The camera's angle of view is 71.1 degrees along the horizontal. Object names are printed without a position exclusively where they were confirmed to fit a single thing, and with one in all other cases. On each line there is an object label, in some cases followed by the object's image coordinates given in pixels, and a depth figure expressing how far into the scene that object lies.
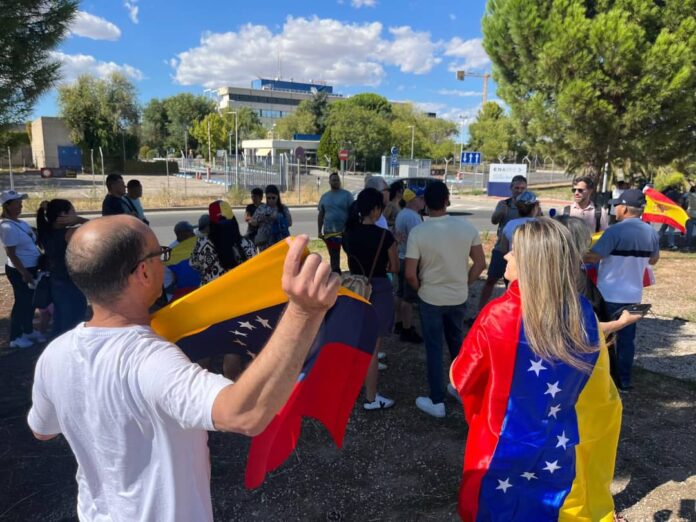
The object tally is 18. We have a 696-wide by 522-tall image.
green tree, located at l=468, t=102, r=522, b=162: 54.50
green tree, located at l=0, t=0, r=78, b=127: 4.79
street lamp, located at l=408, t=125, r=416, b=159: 61.69
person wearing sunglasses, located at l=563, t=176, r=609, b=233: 6.15
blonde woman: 2.15
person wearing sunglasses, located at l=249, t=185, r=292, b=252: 7.21
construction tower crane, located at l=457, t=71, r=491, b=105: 74.00
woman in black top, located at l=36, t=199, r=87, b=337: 4.83
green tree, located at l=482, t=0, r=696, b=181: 10.95
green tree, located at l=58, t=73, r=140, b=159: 45.84
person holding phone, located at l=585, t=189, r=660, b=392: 4.29
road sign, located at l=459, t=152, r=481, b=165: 27.91
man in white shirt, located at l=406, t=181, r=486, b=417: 4.04
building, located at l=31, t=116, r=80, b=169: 47.12
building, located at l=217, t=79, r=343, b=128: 114.31
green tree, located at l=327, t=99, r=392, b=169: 58.28
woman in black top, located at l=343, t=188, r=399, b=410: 4.23
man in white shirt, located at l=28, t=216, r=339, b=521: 1.11
